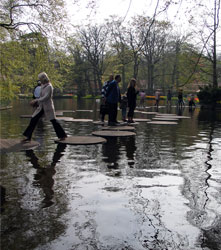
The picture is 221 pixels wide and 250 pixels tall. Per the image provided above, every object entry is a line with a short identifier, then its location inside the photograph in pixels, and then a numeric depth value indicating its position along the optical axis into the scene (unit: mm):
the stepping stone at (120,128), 12973
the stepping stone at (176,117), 20462
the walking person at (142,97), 32794
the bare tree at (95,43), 61000
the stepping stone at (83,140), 9156
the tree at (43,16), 20766
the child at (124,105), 16320
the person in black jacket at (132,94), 14961
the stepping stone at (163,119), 18438
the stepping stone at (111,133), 10731
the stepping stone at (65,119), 16842
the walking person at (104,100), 13650
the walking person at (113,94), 13266
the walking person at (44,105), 8805
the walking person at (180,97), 35050
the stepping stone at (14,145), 7952
